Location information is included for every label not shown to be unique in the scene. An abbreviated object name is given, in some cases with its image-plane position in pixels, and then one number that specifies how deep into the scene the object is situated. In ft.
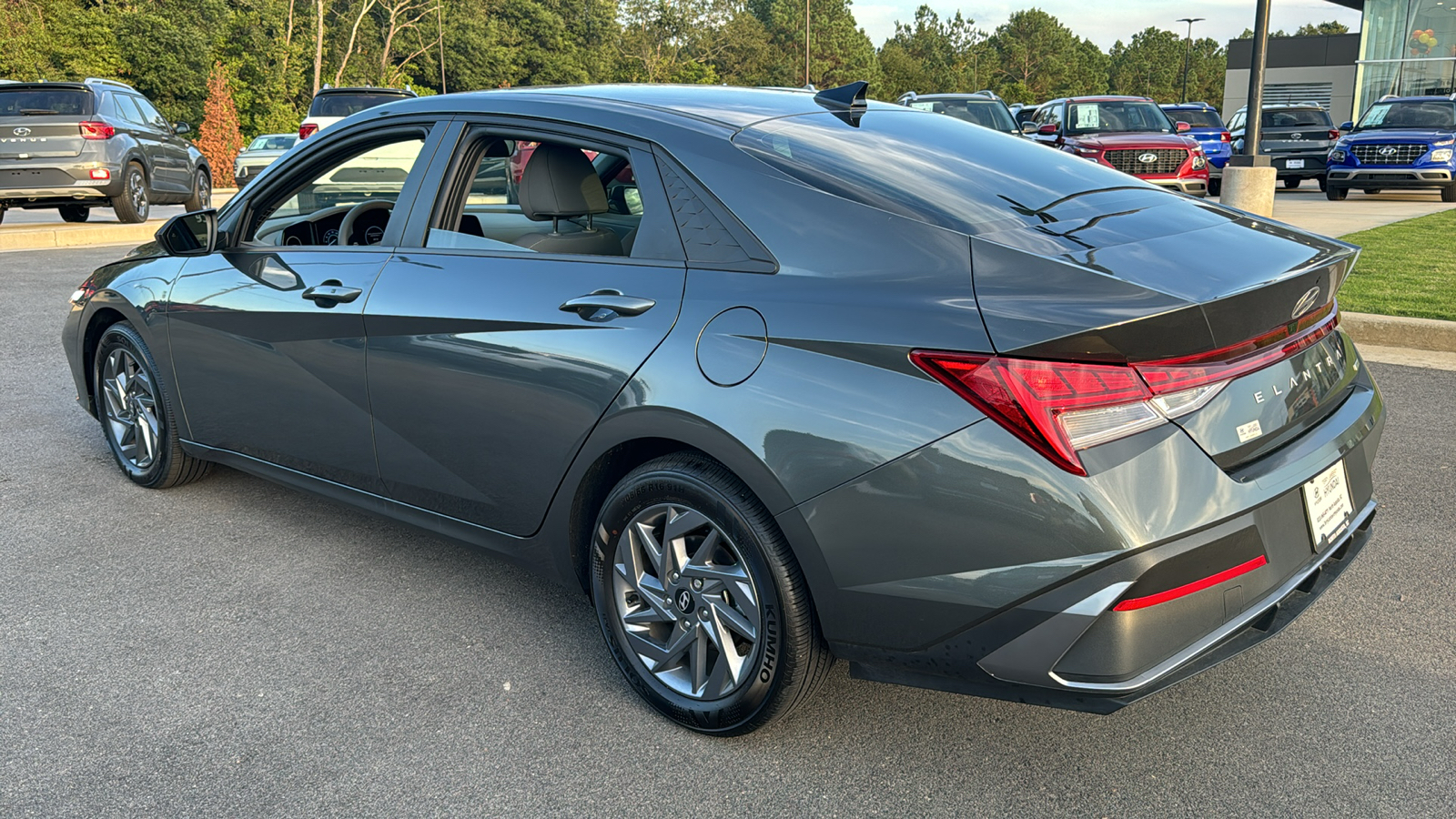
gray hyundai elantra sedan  7.38
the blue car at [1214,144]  72.23
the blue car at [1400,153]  61.57
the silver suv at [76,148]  46.75
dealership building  111.55
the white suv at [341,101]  59.98
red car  54.54
